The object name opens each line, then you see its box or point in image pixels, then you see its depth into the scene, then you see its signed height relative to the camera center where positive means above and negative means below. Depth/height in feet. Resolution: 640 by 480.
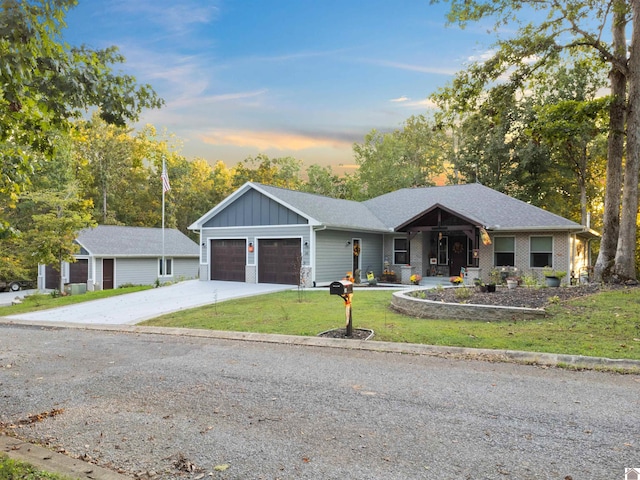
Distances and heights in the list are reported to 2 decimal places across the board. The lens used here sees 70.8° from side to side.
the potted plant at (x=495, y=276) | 64.59 -4.02
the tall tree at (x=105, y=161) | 150.61 +29.94
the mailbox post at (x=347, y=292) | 28.58 -2.77
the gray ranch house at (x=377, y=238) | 67.62 +1.65
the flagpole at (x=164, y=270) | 104.92 -5.08
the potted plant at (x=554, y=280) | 49.48 -3.51
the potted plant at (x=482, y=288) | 43.10 -3.84
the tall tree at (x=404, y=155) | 158.92 +34.96
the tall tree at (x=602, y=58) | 45.68 +22.20
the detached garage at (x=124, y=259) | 96.58 -2.49
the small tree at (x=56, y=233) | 77.20 +2.74
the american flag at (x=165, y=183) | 88.48 +12.93
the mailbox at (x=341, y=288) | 28.55 -2.51
